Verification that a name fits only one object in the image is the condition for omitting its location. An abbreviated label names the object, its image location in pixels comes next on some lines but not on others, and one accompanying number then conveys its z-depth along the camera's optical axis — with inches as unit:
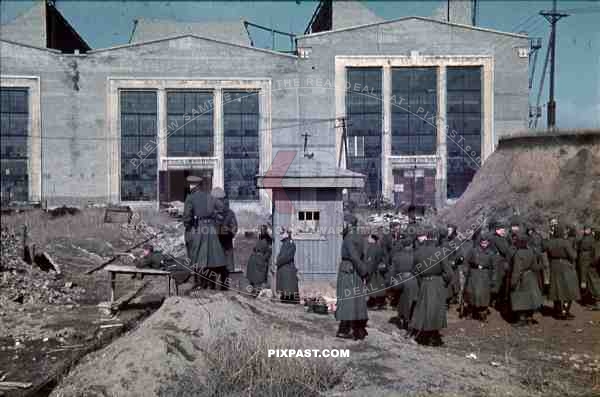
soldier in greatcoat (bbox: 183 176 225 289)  399.9
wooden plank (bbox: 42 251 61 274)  643.6
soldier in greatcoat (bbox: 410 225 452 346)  373.4
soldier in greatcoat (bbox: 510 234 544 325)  446.0
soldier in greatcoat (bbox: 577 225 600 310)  495.8
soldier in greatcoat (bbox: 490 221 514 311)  474.9
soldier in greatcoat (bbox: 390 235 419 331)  402.5
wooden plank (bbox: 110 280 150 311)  483.5
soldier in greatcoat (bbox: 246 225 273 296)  516.4
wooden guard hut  501.4
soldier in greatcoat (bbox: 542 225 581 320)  464.1
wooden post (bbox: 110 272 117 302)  475.5
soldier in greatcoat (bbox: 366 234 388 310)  490.6
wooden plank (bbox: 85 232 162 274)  652.7
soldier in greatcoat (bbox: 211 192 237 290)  415.2
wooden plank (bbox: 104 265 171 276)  448.8
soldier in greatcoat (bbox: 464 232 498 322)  458.6
